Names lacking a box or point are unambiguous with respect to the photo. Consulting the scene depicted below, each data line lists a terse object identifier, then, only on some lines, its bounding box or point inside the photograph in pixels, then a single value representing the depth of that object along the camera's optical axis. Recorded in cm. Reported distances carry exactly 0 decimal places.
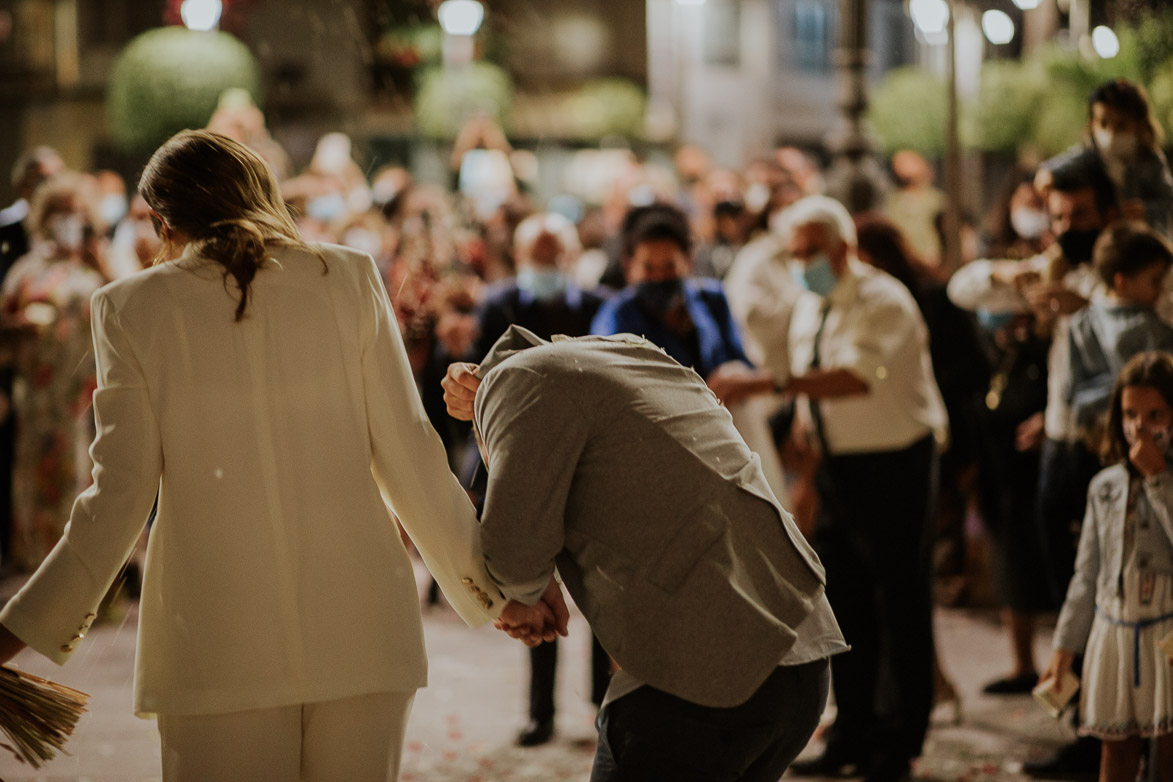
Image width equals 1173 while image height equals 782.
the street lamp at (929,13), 1267
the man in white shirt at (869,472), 521
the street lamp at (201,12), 1792
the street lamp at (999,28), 1421
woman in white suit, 266
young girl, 425
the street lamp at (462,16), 1459
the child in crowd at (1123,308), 475
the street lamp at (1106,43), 809
